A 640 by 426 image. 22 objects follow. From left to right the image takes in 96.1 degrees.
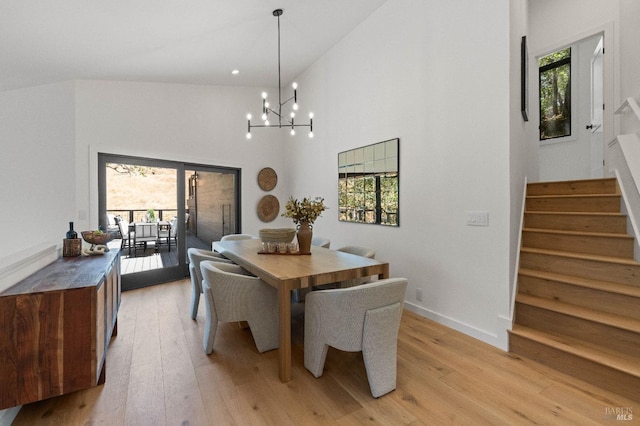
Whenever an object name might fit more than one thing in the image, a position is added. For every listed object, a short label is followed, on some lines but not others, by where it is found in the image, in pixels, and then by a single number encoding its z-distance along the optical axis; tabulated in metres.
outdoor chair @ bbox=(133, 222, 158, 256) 4.52
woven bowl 2.97
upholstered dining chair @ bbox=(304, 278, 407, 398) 1.84
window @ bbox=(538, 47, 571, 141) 4.89
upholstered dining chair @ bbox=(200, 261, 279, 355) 2.29
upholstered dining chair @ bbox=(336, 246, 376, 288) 2.90
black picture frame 2.87
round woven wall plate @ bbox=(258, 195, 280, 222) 5.72
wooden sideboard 1.52
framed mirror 3.54
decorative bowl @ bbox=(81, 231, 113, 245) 2.62
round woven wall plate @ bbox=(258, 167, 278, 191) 5.69
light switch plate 2.63
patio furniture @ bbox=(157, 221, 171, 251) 4.70
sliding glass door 4.16
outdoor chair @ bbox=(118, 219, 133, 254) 4.26
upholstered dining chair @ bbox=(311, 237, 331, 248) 3.74
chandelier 5.76
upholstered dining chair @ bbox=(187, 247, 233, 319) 2.95
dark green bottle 2.50
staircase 2.01
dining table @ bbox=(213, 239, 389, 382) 2.03
